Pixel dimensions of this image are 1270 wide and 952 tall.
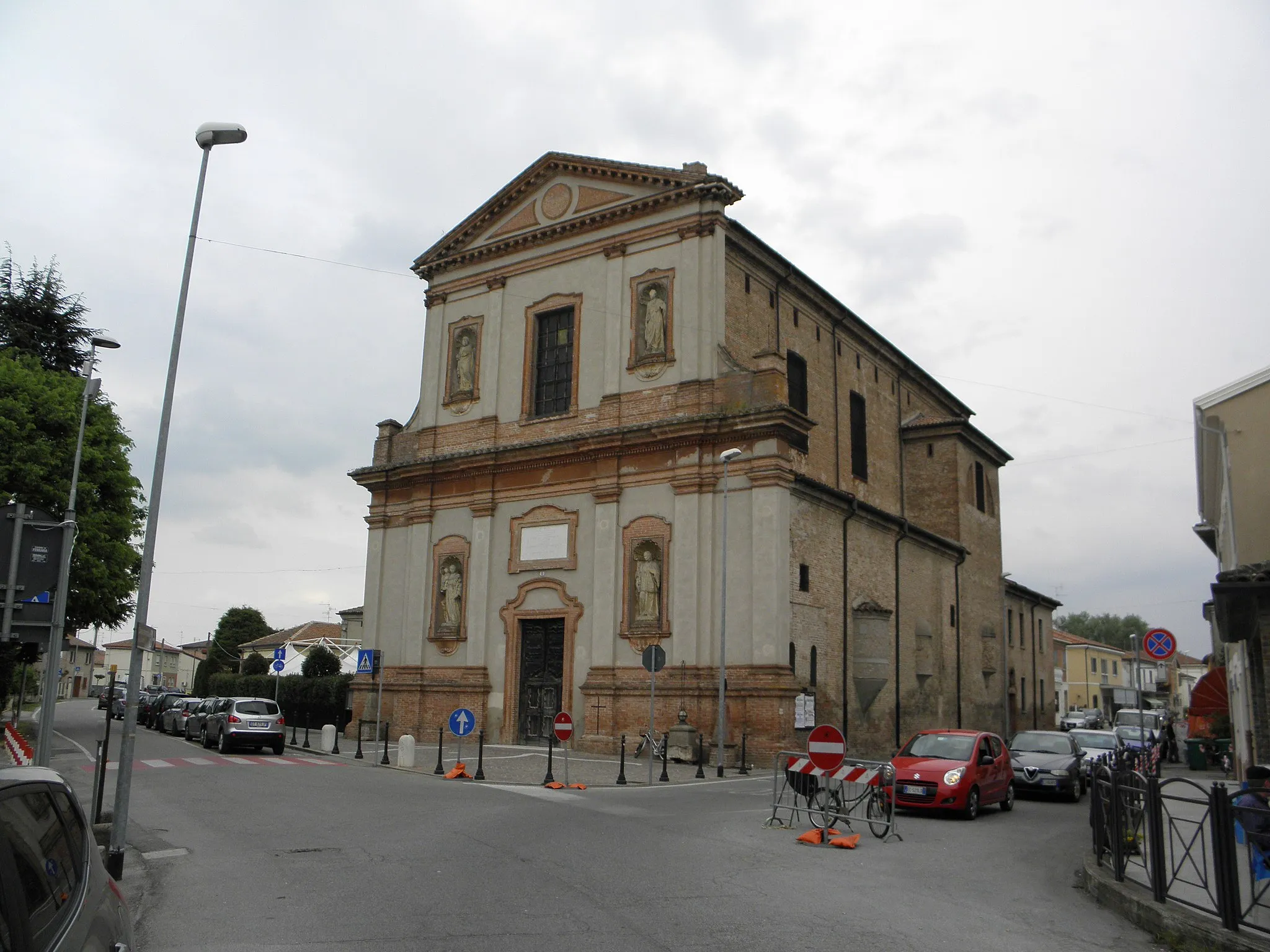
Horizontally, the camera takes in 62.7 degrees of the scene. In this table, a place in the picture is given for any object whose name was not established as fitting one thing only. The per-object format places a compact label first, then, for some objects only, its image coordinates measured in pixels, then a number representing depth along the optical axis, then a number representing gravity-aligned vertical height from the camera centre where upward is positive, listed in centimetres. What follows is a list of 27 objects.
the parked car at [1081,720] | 5130 -161
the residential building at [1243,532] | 1325 +285
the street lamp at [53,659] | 1130 +3
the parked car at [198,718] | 2965 -150
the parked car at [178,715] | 3388 -166
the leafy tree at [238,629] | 9656 +351
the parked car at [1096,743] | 2500 -129
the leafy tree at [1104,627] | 11731 +736
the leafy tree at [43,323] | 3722 +1207
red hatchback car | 1625 -135
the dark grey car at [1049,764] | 2033 -146
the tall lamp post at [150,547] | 1077 +132
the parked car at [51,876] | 347 -78
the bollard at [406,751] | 2281 -172
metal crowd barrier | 1348 -149
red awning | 2797 -2
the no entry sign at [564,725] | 1900 -90
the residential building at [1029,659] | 4622 +138
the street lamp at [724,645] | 2369 +80
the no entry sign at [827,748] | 1281 -78
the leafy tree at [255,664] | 6119 +17
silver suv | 2598 -145
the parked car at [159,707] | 3775 -154
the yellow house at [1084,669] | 9781 +196
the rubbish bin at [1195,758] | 3203 -194
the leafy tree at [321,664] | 4569 +19
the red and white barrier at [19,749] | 1692 -153
